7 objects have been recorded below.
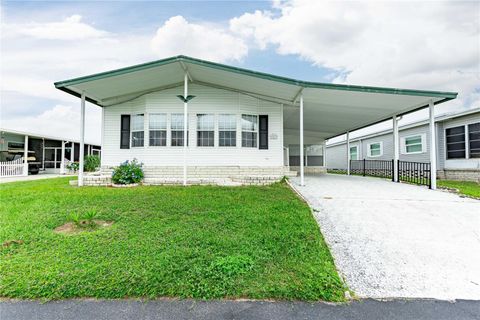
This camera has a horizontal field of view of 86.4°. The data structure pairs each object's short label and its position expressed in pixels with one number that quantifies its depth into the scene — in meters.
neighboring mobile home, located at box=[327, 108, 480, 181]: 13.01
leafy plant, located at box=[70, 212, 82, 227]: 4.67
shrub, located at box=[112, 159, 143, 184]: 9.73
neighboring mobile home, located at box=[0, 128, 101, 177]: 17.90
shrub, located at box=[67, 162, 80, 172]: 19.99
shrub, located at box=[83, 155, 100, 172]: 19.38
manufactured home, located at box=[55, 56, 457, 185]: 10.21
